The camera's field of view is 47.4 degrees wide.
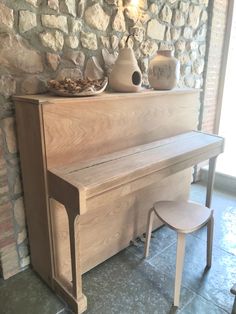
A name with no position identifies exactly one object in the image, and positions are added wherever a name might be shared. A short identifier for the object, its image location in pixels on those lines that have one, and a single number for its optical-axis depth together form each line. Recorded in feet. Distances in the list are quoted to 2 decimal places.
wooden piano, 4.42
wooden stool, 4.93
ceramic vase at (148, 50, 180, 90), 6.36
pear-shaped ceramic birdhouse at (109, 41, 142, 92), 5.69
